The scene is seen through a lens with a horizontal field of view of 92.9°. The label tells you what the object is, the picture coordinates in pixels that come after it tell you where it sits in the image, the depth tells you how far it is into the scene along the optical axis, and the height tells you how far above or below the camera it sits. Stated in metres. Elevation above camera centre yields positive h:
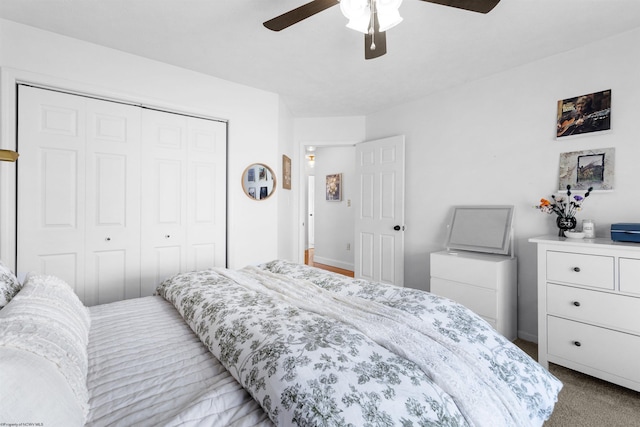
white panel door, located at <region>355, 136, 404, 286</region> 3.67 +0.01
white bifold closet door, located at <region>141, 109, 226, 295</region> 2.70 +0.15
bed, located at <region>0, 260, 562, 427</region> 0.71 -0.45
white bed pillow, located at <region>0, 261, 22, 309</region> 1.09 -0.29
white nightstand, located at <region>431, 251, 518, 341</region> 2.53 -0.63
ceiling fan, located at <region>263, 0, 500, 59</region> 1.44 +1.00
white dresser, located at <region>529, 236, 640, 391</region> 1.83 -0.61
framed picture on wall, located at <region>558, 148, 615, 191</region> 2.28 +0.34
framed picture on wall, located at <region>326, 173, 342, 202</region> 5.63 +0.46
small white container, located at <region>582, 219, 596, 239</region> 2.22 -0.12
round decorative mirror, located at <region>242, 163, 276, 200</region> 3.27 +0.33
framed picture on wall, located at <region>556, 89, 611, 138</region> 2.29 +0.77
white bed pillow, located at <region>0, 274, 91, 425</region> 0.64 -0.34
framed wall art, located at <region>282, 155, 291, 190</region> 3.72 +0.49
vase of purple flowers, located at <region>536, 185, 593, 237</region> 2.34 +0.04
